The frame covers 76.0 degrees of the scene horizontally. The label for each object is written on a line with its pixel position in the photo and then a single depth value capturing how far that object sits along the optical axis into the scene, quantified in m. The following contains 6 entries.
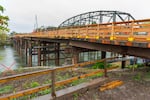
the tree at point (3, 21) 4.08
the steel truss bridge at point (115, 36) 4.45
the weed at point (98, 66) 8.05
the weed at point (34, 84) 4.05
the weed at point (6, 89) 3.82
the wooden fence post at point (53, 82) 2.87
